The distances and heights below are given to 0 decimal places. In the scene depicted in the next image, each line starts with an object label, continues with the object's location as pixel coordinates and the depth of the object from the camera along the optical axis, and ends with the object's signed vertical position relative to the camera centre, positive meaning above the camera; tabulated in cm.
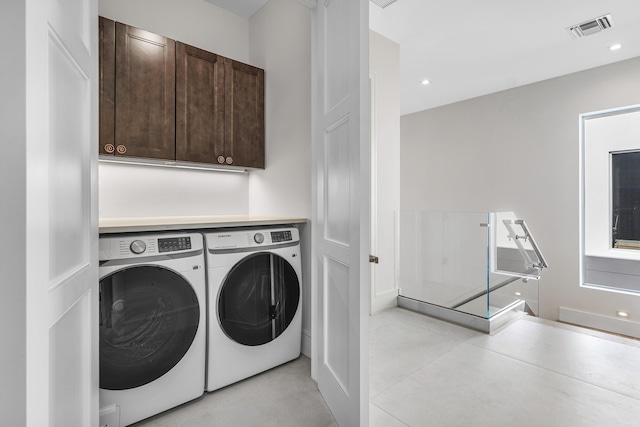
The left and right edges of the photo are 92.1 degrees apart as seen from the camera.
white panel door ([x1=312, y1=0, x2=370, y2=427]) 123 +2
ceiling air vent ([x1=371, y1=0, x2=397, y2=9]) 249 +171
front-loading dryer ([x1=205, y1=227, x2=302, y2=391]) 168 -52
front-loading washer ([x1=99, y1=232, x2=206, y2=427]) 137 -53
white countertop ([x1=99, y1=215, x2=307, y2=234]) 141 -7
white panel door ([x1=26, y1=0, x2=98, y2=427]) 60 +0
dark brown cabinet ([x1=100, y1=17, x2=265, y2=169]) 189 +77
